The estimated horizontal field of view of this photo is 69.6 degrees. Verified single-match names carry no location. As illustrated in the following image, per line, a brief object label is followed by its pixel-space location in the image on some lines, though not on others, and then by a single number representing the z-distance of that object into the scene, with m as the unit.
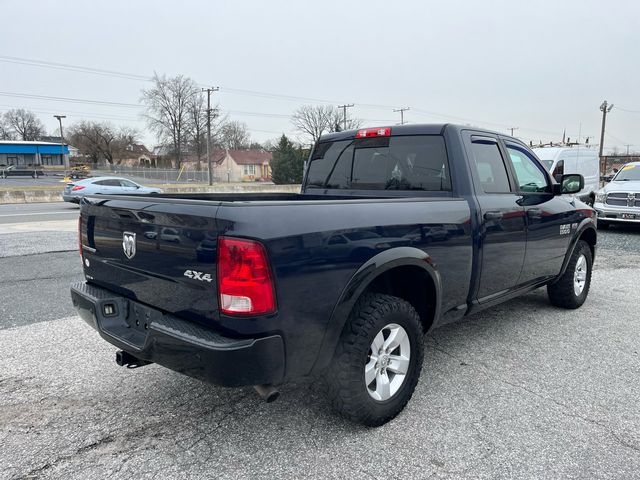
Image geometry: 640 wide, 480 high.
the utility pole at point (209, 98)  51.34
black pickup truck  2.16
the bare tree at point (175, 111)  72.38
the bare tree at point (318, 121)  78.44
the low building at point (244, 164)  86.00
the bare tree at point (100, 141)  91.50
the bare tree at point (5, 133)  92.19
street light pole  58.34
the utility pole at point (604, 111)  36.12
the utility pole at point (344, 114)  66.12
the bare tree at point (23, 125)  96.31
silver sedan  19.27
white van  13.82
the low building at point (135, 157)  92.81
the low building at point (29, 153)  71.38
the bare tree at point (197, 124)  72.62
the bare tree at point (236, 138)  97.88
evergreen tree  48.47
